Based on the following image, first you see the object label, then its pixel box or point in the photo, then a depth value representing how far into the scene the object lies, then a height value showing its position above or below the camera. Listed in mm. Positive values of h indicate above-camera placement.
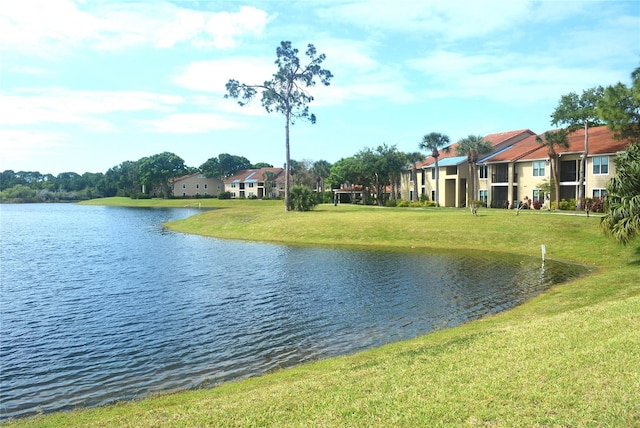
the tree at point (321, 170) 118750 +6135
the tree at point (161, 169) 142375 +8978
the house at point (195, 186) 149500 +3933
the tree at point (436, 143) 75312 +7664
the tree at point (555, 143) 56344 +5335
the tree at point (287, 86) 57844 +13259
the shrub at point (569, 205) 56000 -1845
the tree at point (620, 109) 45688 +7473
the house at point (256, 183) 132125 +3914
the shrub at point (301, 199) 61062 -420
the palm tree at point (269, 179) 131000 +4731
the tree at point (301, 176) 120062 +4902
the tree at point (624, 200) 23969 -630
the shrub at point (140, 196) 149125 +1239
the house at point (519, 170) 55356 +2742
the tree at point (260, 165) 176500 +11687
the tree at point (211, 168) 150625 +9293
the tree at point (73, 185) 196125 +6621
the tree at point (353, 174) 88875 +4036
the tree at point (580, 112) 53188 +8391
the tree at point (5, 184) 185438 +7602
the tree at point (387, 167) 83938 +4601
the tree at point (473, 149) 68625 +5940
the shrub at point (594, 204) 49900 -1640
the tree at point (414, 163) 81188 +5130
